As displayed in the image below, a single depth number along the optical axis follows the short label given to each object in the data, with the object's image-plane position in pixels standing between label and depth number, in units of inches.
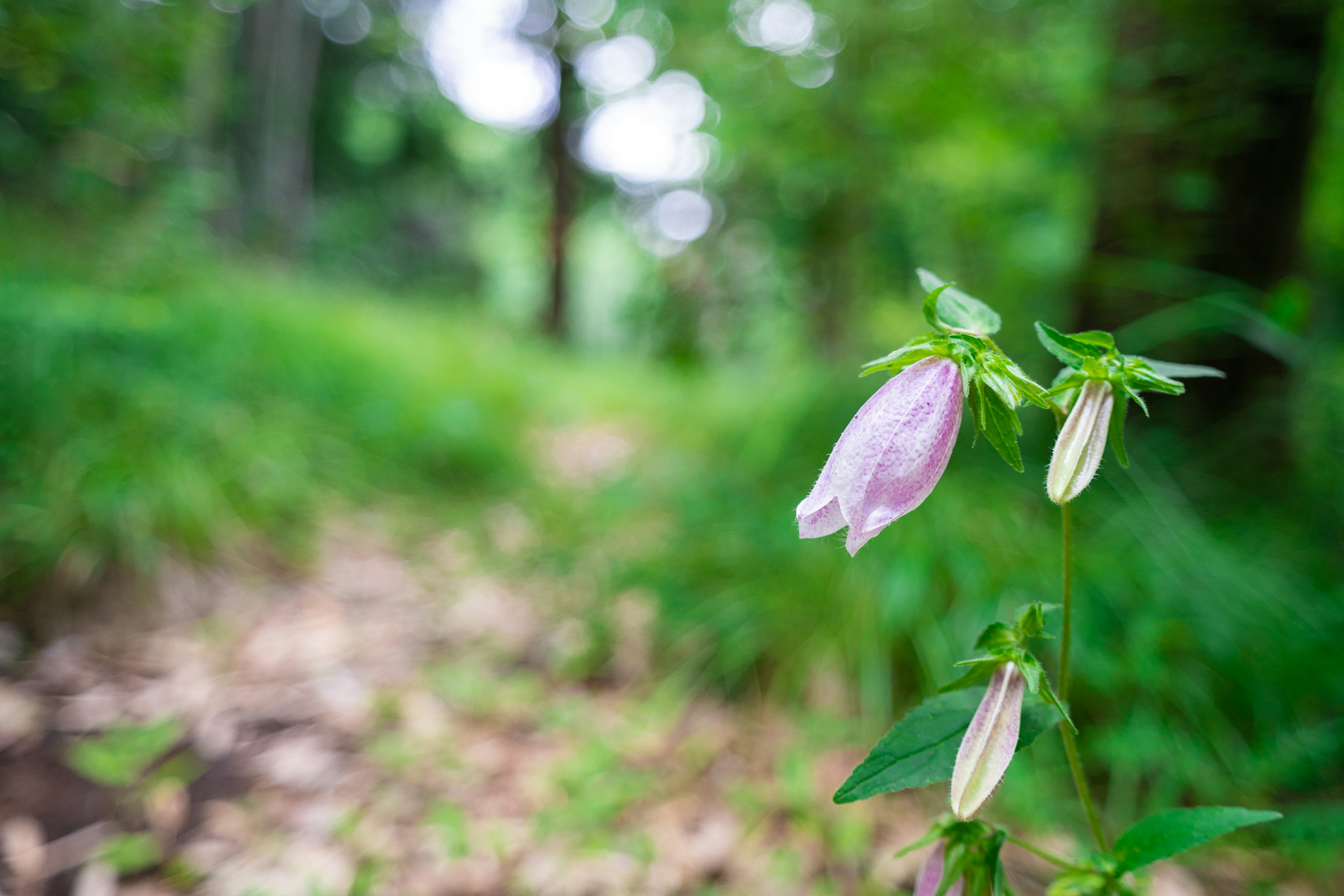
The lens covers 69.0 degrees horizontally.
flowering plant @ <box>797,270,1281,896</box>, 8.0
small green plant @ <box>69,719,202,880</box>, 17.4
